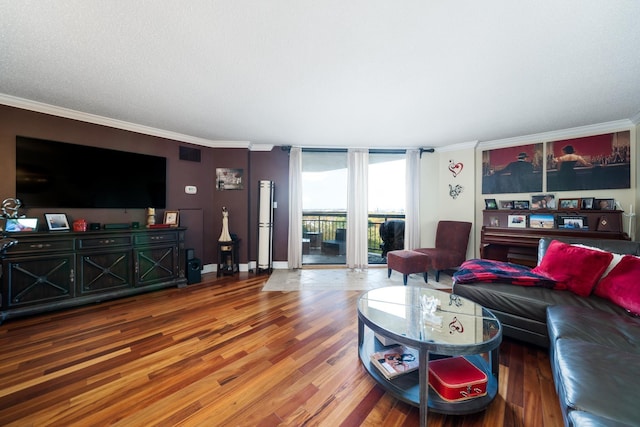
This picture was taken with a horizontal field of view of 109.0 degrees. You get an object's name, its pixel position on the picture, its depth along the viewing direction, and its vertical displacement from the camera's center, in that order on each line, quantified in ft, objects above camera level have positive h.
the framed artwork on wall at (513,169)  12.07 +2.62
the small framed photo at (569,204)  10.73 +0.64
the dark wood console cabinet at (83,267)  7.48 -2.01
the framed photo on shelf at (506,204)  12.34 +0.70
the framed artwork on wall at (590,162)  10.23 +2.60
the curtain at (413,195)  14.44 +1.34
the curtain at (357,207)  14.38 +0.56
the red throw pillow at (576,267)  6.05 -1.41
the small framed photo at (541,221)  10.91 -0.20
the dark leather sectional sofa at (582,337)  2.84 -2.28
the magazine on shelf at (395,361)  4.66 -3.14
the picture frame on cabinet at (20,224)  7.80 -0.36
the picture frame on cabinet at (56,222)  8.58 -0.29
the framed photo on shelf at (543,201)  11.56 +0.81
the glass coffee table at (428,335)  3.92 -2.30
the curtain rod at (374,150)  14.44 +4.18
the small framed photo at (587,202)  10.44 +0.67
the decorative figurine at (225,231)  12.56 -0.88
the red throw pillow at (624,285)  5.18 -1.65
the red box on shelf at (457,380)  4.06 -3.00
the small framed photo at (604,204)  10.15 +0.59
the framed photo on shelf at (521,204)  12.09 +0.68
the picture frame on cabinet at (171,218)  11.58 -0.16
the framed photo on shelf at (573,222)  10.19 -0.23
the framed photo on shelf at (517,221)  11.61 -0.22
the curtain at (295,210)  14.16 +0.34
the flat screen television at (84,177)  8.46 +1.60
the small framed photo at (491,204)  12.79 +0.71
